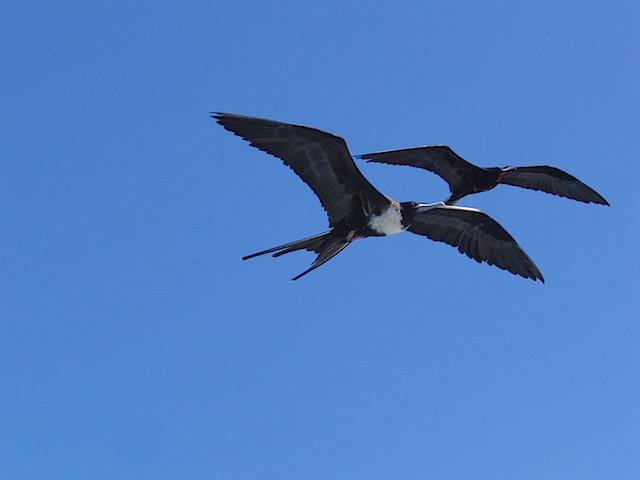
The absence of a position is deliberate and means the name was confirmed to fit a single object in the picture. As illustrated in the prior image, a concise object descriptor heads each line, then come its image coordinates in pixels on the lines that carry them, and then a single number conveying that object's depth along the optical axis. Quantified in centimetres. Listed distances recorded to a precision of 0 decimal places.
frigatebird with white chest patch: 1052
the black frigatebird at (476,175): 1499
